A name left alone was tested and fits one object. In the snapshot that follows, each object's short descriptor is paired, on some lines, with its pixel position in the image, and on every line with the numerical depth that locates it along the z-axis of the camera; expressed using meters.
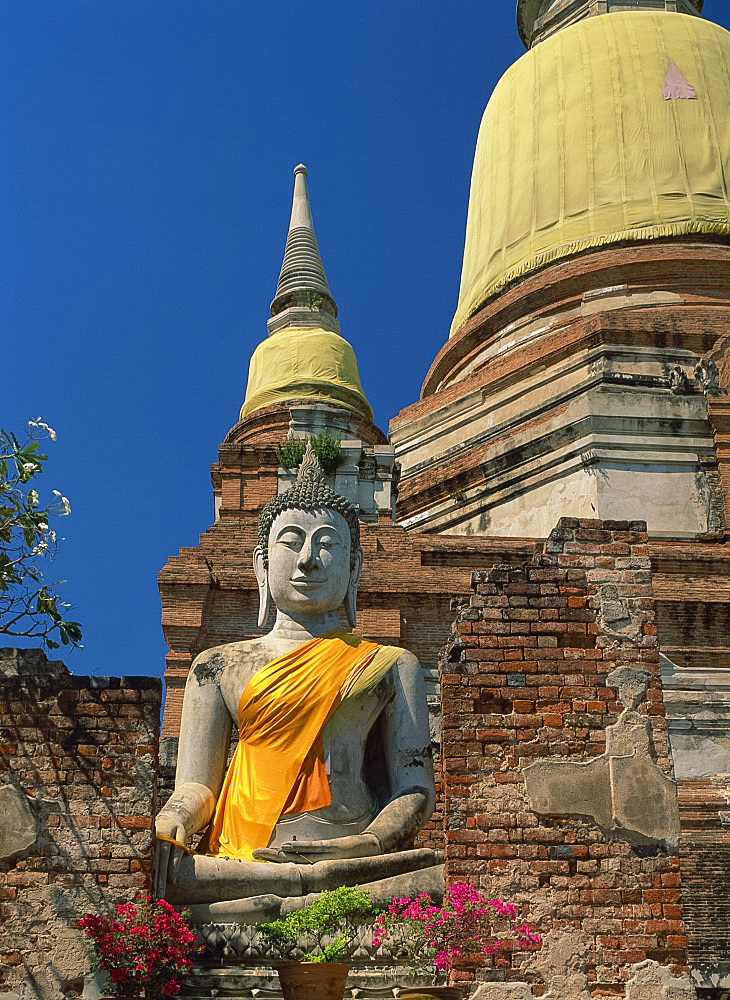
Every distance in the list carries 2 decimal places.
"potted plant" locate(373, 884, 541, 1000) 5.78
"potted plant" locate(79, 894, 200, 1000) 5.57
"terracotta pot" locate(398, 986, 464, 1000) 5.41
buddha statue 6.48
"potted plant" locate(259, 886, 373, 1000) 5.28
